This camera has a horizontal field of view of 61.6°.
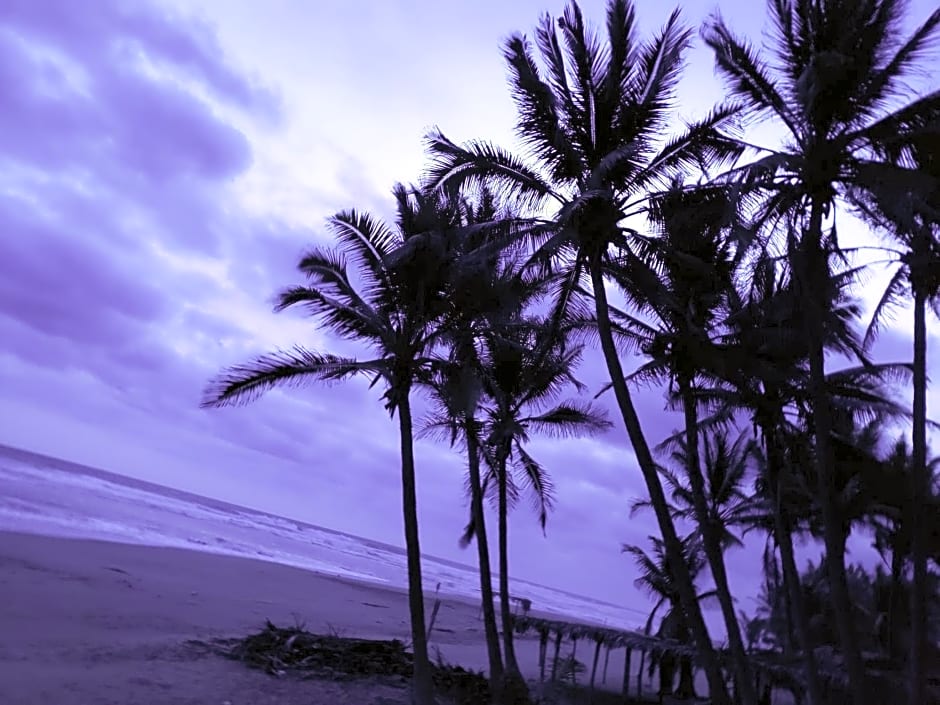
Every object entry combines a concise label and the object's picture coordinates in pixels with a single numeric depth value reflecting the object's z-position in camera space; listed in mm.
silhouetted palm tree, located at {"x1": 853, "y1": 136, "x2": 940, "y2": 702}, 9062
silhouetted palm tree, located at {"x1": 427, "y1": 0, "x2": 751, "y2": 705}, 11352
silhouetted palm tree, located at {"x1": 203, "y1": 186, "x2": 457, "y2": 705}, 10984
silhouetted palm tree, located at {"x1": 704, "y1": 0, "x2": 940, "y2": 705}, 9844
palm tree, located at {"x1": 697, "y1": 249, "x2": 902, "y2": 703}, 13453
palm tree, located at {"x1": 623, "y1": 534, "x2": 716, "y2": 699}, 23859
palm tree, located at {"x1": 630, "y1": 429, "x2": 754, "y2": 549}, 20500
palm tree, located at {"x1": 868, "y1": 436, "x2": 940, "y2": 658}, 17406
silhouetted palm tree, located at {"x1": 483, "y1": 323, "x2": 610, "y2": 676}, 15188
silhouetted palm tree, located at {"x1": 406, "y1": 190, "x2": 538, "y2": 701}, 11242
